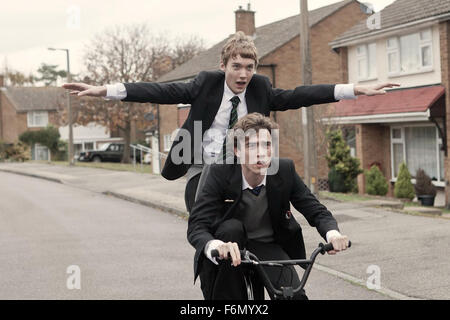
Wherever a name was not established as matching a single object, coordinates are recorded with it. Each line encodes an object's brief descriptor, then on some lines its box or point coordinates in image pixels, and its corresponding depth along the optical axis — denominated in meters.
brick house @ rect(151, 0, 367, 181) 32.69
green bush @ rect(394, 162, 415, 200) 22.67
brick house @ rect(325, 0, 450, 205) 21.91
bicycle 3.61
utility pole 17.56
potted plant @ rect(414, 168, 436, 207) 22.27
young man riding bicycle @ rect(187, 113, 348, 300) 3.92
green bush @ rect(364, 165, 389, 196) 23.61
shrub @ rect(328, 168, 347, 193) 23.39
